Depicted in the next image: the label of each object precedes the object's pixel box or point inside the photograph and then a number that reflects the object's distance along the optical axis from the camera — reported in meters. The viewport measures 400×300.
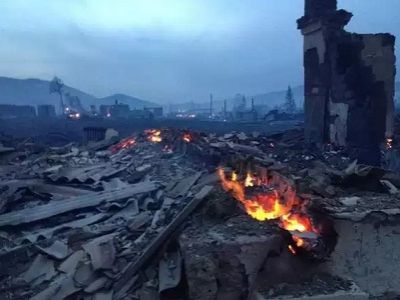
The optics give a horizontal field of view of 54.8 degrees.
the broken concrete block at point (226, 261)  4.39
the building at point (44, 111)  46.70
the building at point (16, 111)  44.09
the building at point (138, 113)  46.50
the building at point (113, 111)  48.16
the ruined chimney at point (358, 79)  11.43
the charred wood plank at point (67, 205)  7.18
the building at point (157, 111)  54.34
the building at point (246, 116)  40.00
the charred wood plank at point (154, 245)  5.19
